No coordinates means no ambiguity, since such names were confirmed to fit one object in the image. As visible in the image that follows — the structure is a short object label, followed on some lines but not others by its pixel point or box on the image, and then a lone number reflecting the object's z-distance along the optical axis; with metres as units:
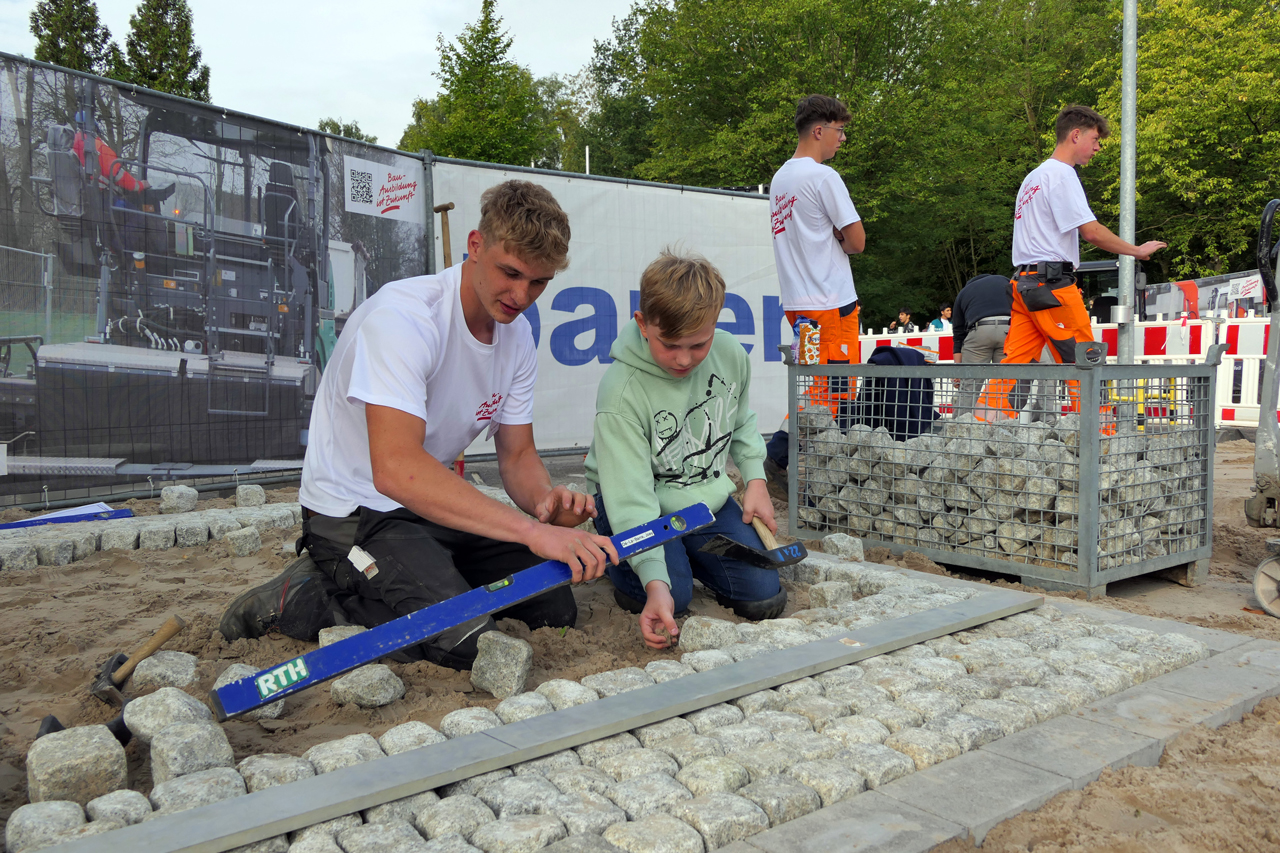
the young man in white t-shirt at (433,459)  2.54
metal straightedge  1.62
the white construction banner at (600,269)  7.22
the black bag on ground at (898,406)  4.29
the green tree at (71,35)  25.06
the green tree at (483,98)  24.66
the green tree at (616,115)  38.00
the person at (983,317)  7.63
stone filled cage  3.68
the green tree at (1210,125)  23.86
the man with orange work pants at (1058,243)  5.00
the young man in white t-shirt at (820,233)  4.98
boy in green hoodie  2.85
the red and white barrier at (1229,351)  10.64
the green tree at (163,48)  26.20
